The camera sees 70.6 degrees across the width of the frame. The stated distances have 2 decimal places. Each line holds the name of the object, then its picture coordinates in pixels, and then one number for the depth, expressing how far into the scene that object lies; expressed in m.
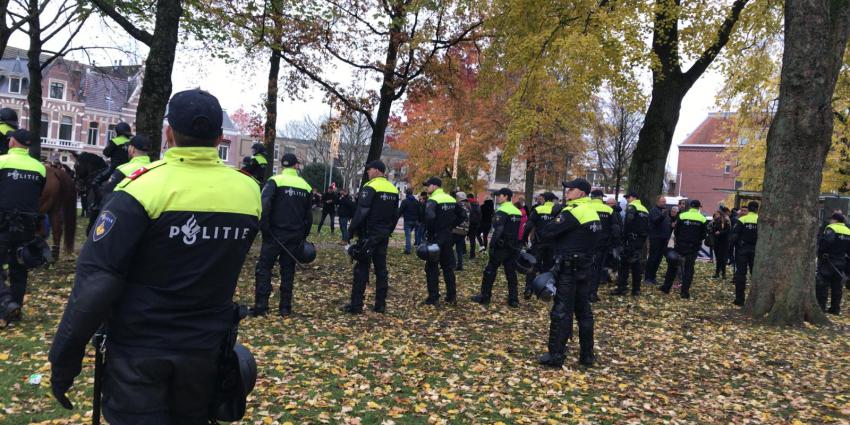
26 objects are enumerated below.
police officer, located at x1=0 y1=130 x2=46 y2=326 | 6.47
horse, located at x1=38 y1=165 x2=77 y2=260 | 10.32
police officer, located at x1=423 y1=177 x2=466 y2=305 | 10.10
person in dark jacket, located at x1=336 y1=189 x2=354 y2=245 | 18.78
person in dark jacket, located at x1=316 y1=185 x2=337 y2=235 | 21.16
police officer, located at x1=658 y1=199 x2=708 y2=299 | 13.04
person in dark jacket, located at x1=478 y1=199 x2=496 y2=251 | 18.11
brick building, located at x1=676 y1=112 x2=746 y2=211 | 62.94
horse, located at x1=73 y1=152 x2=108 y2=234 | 11.89
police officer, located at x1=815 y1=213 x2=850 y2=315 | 12.23
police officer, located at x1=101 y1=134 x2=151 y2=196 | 6.90
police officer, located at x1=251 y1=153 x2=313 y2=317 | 8.12
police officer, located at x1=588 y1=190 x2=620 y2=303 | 9.21
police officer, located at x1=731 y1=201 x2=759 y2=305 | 12.31
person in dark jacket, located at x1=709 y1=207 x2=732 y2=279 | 16.30
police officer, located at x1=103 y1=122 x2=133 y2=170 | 8.26
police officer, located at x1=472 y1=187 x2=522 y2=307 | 10.59
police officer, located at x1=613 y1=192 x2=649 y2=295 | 12.68
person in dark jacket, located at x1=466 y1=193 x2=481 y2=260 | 17.59
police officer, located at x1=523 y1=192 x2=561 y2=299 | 11.63
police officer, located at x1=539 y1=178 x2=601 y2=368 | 6.94
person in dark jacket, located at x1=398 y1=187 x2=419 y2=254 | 13.45
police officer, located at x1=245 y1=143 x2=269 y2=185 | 11.03
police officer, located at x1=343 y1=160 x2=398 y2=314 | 8.76
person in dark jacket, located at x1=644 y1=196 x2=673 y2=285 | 13.70
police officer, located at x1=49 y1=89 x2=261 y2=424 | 2.45
